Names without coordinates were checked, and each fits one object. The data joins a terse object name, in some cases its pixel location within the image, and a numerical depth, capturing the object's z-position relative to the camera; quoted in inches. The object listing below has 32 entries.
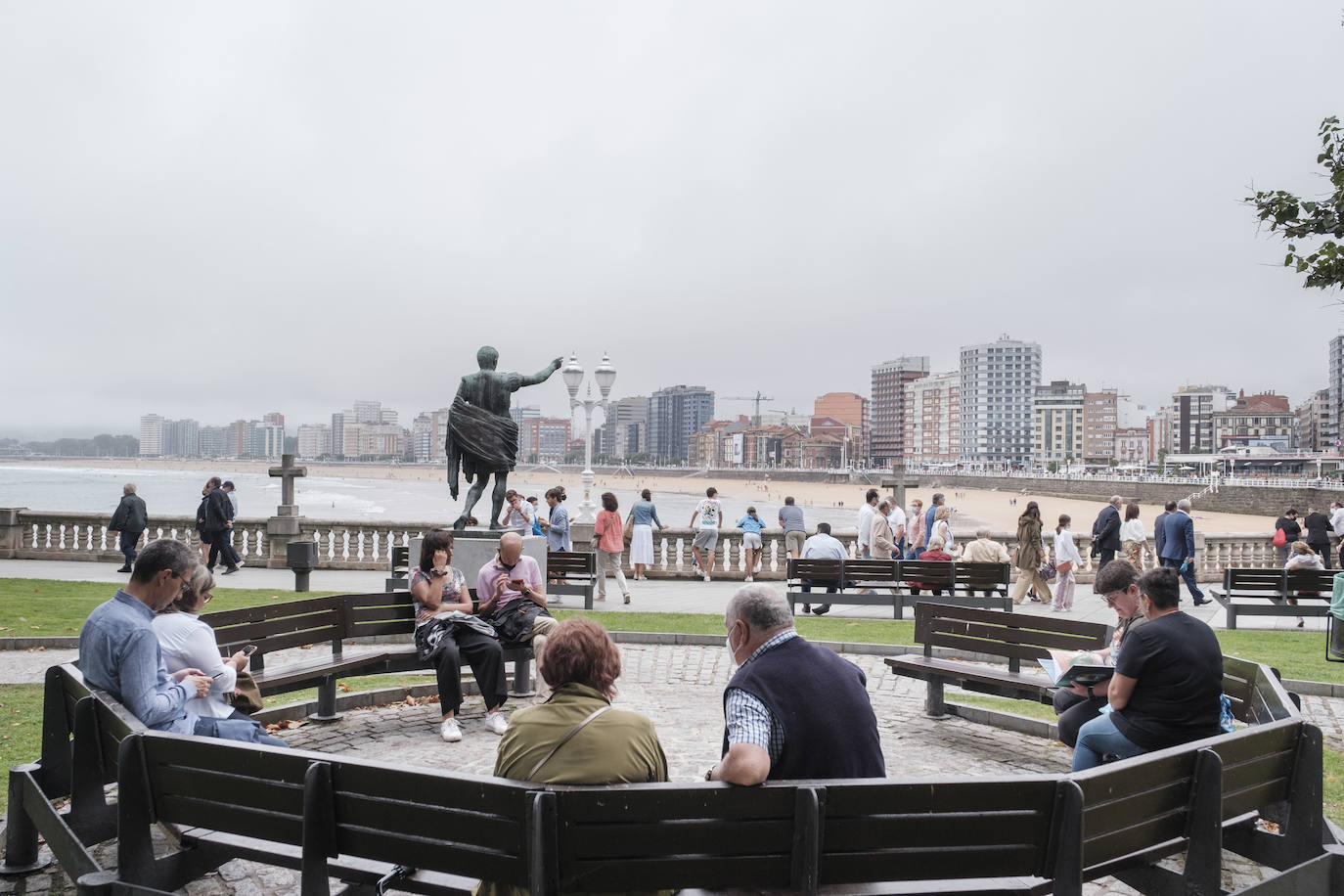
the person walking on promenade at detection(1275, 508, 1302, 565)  765.9
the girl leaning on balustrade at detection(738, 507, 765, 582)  712.4
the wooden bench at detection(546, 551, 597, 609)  551.2
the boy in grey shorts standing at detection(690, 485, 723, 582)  698.2
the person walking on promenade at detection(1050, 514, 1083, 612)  592.7
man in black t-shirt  173.9
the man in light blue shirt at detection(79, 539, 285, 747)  165.8
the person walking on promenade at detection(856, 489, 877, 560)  669.9
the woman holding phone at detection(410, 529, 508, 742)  270.7
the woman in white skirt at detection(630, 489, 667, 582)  677.9
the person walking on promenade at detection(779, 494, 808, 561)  717.9
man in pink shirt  300.0
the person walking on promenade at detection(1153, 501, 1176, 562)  598.9
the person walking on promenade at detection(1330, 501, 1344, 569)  800.9
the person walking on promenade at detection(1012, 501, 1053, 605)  620.1
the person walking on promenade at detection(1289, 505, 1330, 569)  753.6
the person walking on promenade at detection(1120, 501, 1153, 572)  692.1
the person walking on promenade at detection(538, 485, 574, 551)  642.2
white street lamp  780.4
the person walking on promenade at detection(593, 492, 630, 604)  615.5
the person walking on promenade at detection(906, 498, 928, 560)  688.4
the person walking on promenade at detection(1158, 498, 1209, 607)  588.7
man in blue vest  133.3
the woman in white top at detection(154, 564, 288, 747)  184.5
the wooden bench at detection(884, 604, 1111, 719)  273.0
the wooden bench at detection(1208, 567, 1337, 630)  518.6
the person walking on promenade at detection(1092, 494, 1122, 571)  625.3
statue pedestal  485.4
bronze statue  508.7
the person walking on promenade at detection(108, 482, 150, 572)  674.2
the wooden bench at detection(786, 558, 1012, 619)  532.1
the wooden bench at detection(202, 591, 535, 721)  261.4
